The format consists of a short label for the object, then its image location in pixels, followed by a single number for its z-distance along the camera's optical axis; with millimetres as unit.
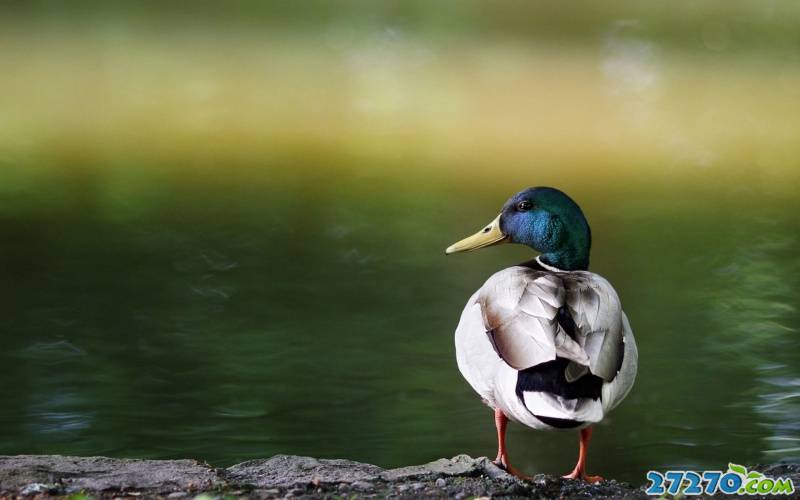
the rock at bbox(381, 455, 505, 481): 8578
